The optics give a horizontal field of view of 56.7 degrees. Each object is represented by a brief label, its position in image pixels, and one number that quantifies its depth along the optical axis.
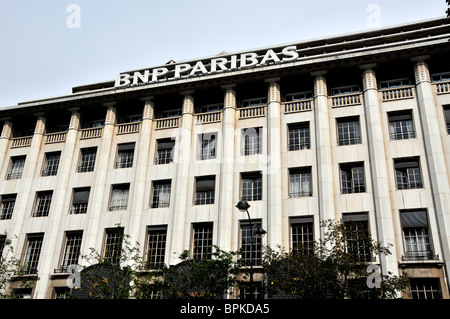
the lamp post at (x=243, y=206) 19.79
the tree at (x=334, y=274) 18.58
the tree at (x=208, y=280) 21.78
